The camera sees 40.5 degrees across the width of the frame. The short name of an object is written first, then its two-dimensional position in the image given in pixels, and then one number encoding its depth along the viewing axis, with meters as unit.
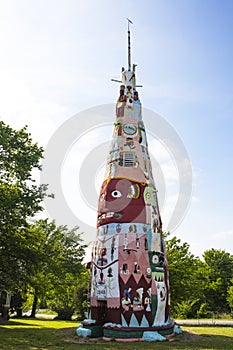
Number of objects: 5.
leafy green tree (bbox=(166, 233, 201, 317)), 30.19
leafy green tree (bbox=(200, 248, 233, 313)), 51.94
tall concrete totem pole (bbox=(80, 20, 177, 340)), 17.30
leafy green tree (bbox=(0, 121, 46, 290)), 19.73
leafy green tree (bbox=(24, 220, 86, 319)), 21.91
